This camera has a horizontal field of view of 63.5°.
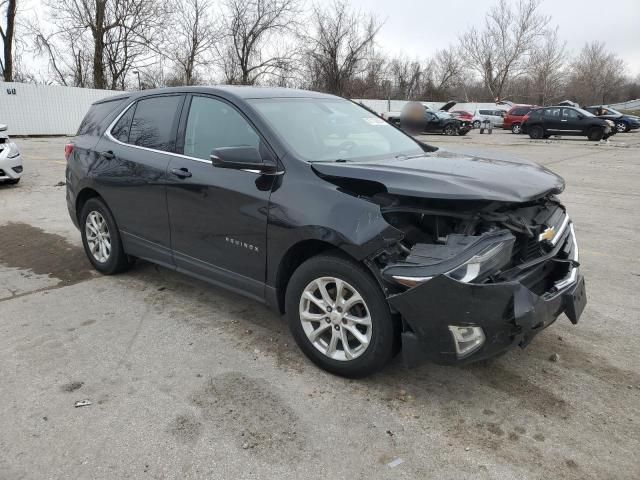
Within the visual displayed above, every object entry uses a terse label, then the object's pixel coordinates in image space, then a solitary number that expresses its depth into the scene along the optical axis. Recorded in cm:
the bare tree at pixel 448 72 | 6362
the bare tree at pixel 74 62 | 3244
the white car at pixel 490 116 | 3447
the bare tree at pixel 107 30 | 3206
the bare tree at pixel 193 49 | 3822
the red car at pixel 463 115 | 2975
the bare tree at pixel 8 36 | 2900
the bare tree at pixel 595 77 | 7281
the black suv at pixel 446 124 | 2886
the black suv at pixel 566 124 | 2409
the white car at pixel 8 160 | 958
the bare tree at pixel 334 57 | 3669
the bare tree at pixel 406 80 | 5369
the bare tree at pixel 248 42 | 3856
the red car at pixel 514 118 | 2998
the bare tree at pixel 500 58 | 6222
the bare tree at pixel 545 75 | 6344
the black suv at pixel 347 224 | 267
